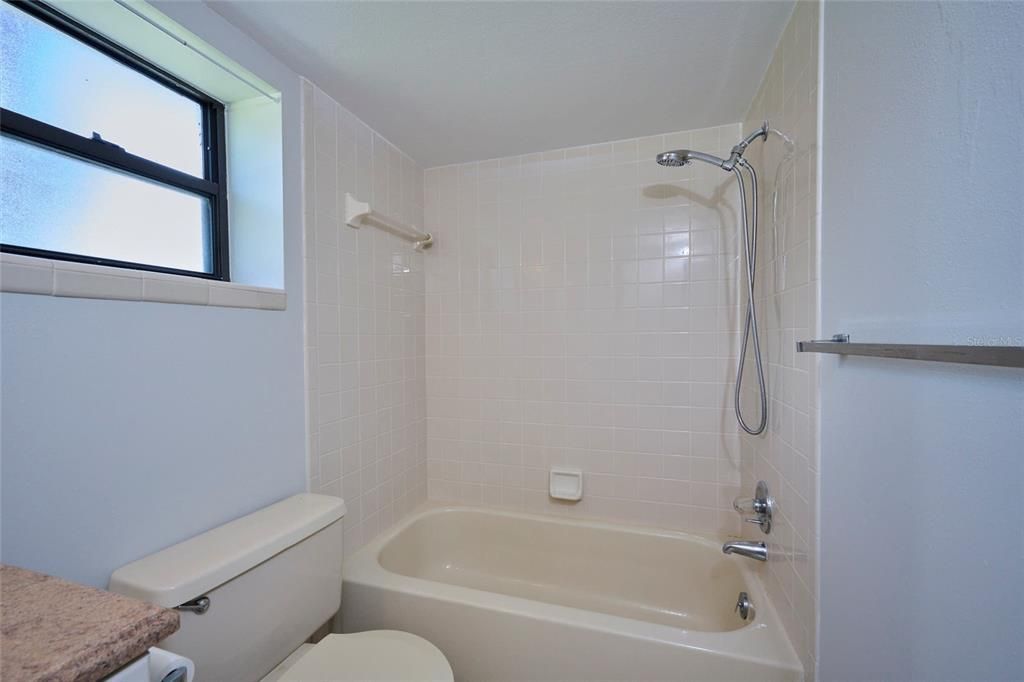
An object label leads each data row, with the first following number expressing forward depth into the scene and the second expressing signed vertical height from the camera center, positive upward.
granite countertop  0.38 -0.32
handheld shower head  1.44 +0.63
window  0.88 +0.46
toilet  0.86 -0.67
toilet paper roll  0.51 -0.43
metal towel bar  0.40 -0.03
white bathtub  1.15 -1.00
